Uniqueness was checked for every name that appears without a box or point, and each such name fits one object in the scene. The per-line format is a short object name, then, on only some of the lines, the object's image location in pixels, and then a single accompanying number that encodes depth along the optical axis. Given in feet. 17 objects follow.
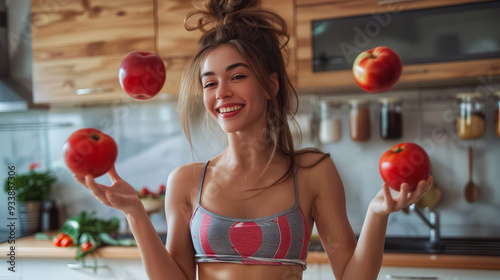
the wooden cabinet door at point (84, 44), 8.29
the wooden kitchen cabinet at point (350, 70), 6.96
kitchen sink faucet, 7.24
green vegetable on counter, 7.49
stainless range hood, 9.72
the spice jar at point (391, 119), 8.02
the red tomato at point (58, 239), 7.75
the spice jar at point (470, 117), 7.57
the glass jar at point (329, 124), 8.33
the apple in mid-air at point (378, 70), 3.35
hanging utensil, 7.84
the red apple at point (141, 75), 3.46
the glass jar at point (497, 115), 7.54
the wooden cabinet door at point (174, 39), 8.02
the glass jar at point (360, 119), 8.14
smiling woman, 3.47
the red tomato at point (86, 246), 7.43
